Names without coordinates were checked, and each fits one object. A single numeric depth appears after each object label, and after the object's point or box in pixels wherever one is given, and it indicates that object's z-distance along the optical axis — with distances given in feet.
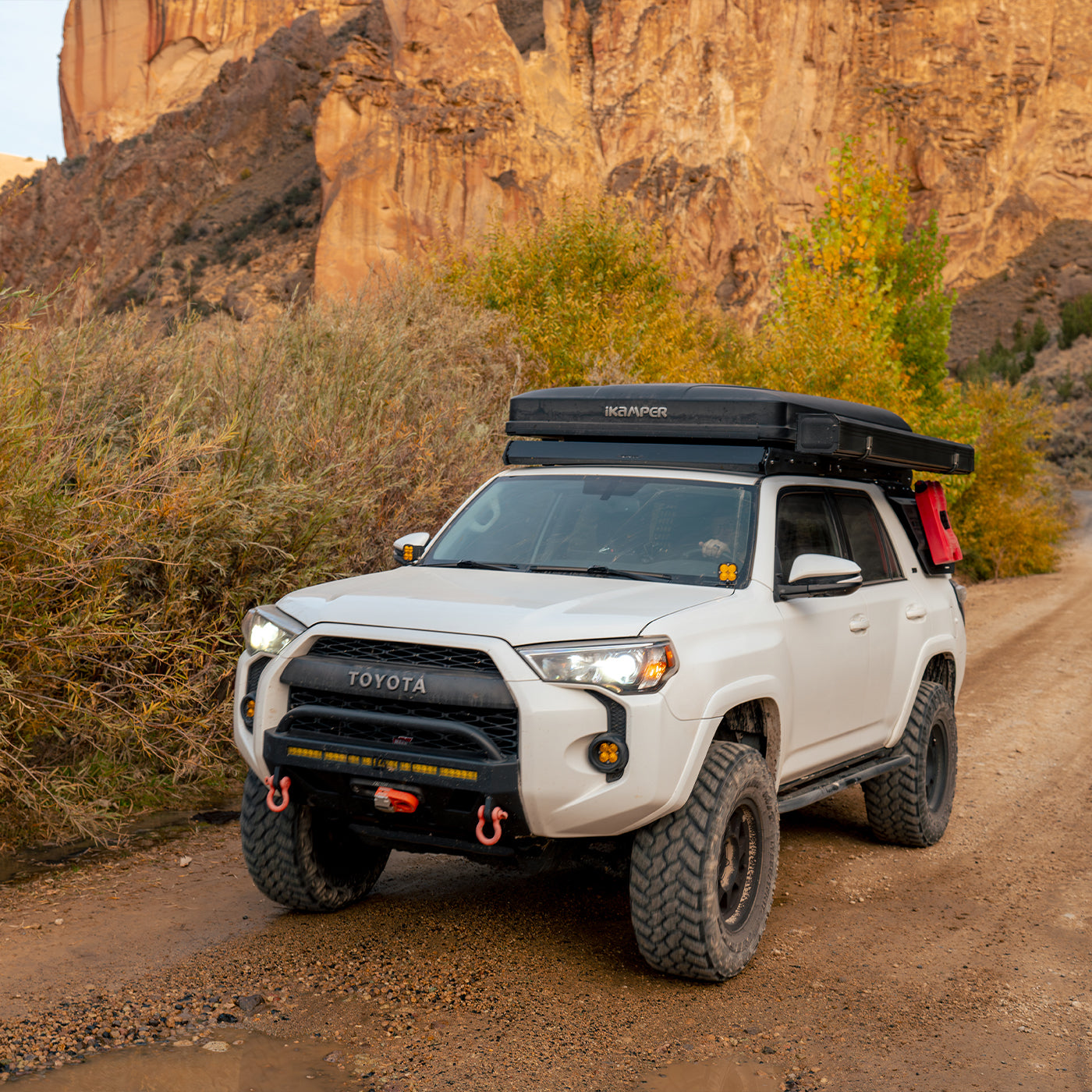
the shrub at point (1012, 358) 198.49
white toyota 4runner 13.14
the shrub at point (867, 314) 57.00
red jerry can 22.49
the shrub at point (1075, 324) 221.66
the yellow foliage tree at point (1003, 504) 86.02
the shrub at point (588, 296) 53.98
